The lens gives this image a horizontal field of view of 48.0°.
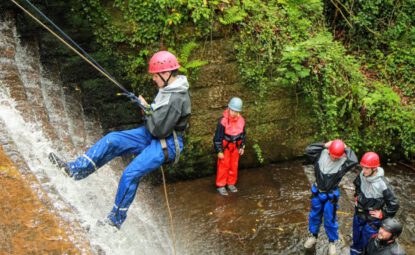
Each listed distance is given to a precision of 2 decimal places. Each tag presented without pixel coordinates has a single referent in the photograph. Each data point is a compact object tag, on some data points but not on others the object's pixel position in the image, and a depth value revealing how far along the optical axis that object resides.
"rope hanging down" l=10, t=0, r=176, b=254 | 5.42
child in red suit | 7.77
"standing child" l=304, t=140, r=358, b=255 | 6.36
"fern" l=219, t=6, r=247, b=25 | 7.94
